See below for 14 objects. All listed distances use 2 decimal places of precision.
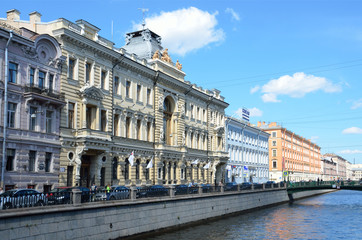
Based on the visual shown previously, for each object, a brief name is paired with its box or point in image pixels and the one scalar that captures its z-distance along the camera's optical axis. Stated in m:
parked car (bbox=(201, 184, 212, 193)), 36.59
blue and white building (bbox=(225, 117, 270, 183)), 69.62
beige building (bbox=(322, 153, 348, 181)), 162.77
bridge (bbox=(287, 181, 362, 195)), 64.06
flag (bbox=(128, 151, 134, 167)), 37.31
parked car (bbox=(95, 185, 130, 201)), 24.73
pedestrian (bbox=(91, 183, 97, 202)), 23.79
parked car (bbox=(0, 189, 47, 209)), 18.15
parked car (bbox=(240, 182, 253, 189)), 46.86
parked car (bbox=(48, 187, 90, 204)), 20.51
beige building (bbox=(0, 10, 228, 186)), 33.50
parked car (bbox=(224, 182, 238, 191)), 41.86
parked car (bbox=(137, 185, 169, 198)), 28.03
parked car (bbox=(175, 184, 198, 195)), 32.56
